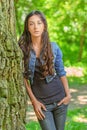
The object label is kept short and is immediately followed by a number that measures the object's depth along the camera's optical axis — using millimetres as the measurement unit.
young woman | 3883
